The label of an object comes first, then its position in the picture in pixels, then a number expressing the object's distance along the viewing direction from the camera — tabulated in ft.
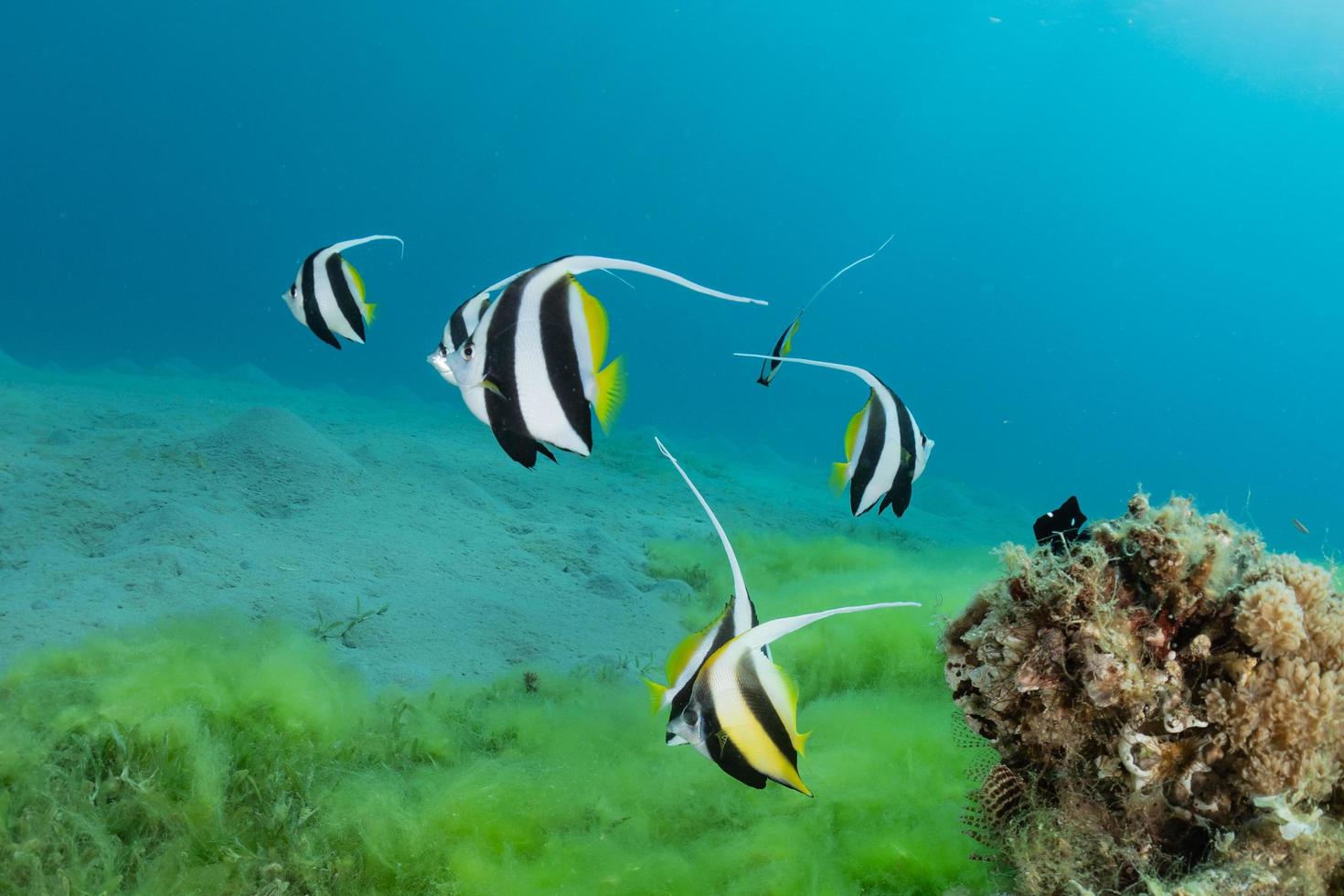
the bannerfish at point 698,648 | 2.55
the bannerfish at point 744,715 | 2.37
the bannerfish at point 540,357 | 2.47
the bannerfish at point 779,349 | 4.09
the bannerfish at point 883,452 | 3.67
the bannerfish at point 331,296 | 3.95
